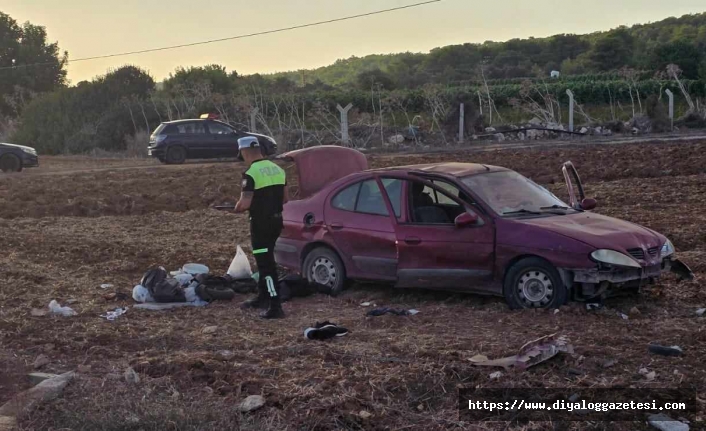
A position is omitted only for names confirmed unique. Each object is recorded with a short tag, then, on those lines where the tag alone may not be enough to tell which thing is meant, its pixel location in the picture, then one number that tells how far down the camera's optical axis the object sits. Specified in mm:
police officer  9086
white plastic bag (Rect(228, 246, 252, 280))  10602
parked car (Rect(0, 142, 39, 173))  29672
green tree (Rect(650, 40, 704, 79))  64062
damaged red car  8312
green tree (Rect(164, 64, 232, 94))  57625
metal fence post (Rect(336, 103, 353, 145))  34812
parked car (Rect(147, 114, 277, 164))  31000
